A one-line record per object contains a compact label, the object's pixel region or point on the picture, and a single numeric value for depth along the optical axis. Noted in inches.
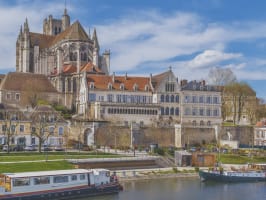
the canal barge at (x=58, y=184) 1561.3
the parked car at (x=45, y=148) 2492.1
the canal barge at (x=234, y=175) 2102.6
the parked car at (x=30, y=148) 2534.4
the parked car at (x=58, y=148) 2534.4
